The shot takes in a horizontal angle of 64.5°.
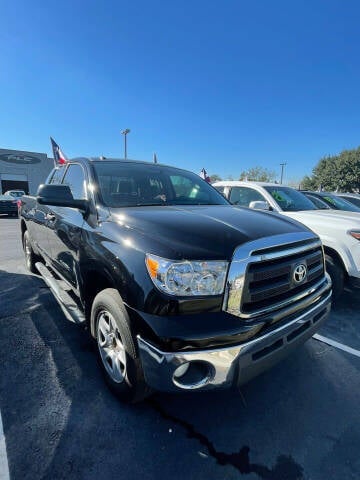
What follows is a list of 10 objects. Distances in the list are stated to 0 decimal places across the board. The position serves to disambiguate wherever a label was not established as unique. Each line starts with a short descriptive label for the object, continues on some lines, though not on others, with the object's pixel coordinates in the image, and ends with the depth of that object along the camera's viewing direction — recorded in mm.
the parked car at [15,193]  21147
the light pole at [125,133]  22547
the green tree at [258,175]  63316
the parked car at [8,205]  17984
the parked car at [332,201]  7134
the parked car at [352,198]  10962
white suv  3982
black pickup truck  1707
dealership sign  30809
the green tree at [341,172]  43531
